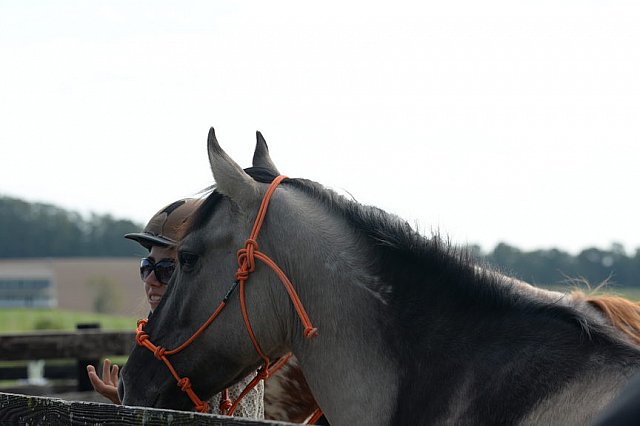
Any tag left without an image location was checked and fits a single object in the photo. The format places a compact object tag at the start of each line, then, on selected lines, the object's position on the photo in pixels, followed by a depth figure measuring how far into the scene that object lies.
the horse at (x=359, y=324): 5.24
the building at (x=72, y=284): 104.22
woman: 7.72
